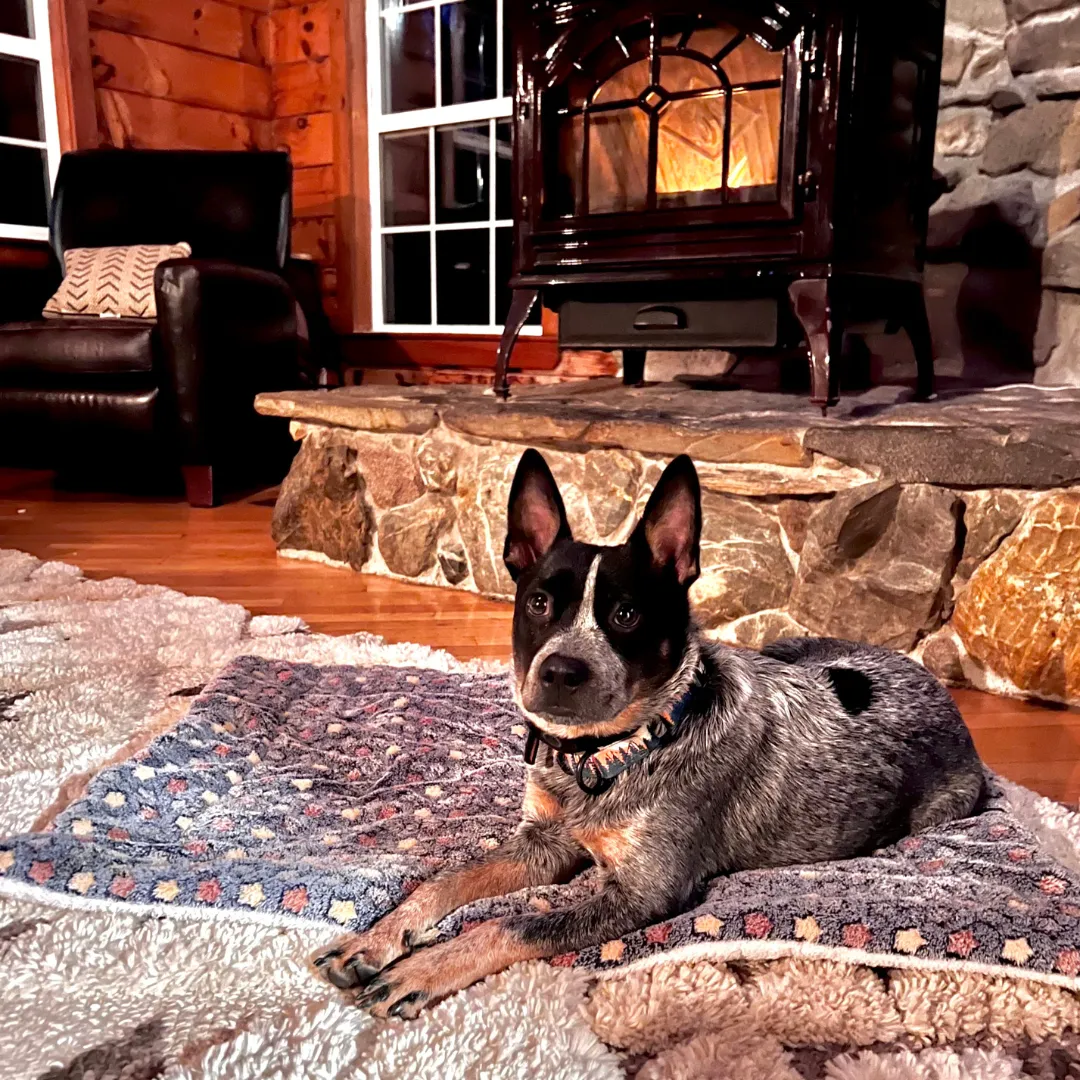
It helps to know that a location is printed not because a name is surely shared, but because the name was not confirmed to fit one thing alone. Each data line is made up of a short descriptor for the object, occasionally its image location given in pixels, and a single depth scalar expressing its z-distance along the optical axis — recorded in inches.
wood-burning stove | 92.9
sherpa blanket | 41.7
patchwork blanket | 47.8
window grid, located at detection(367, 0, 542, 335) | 182.9
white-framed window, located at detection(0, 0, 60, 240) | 184.2
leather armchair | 144.9
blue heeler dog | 48.3
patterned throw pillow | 160.2
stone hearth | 82.7
